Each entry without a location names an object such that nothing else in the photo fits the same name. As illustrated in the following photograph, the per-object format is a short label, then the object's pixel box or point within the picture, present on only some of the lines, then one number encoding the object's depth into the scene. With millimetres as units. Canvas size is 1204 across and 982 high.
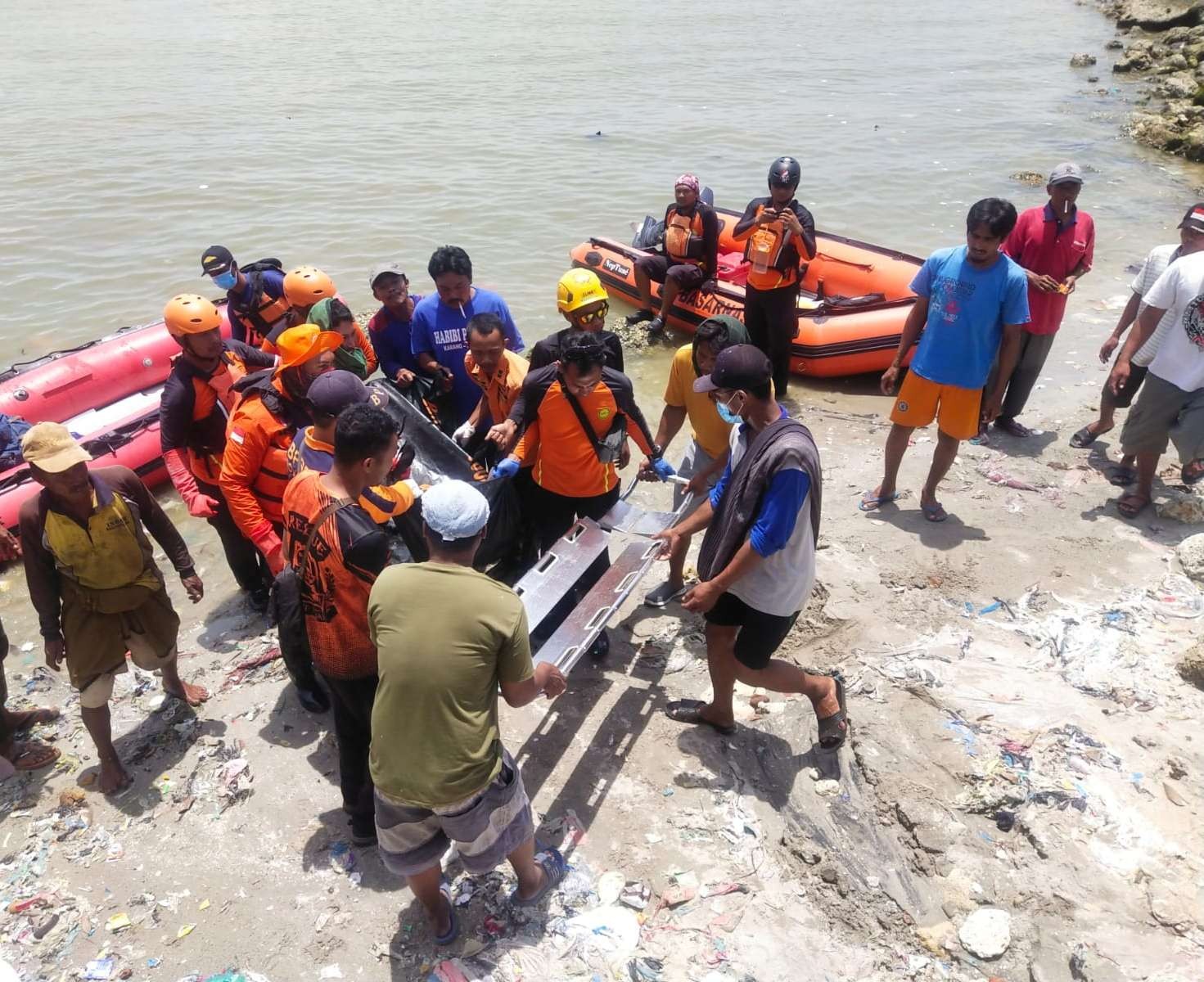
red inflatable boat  6852
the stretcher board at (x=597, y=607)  3469
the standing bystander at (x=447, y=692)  2436
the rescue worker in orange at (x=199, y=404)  4383
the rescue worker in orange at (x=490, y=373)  4426
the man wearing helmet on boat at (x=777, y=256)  6695
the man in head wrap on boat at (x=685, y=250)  8227
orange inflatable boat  8297
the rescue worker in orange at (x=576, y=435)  3949
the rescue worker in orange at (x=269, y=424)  4031
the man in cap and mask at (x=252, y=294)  5664
